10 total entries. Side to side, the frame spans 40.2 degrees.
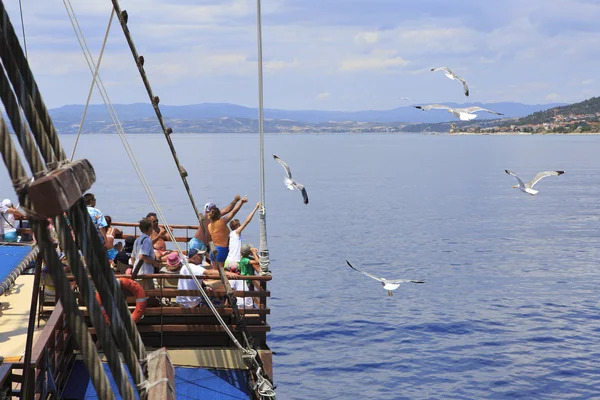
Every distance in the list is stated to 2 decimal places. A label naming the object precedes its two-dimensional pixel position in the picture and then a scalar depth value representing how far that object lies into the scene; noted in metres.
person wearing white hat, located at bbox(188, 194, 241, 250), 14.20
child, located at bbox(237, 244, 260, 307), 14.64
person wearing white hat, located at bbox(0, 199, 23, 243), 18.97
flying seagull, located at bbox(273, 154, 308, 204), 20.49
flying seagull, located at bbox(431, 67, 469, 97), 24.14
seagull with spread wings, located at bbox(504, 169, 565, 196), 26.62
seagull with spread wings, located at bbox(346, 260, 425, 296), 23.77
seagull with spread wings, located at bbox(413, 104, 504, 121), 24.62
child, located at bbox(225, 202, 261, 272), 15.27
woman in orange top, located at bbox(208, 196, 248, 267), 15.21
